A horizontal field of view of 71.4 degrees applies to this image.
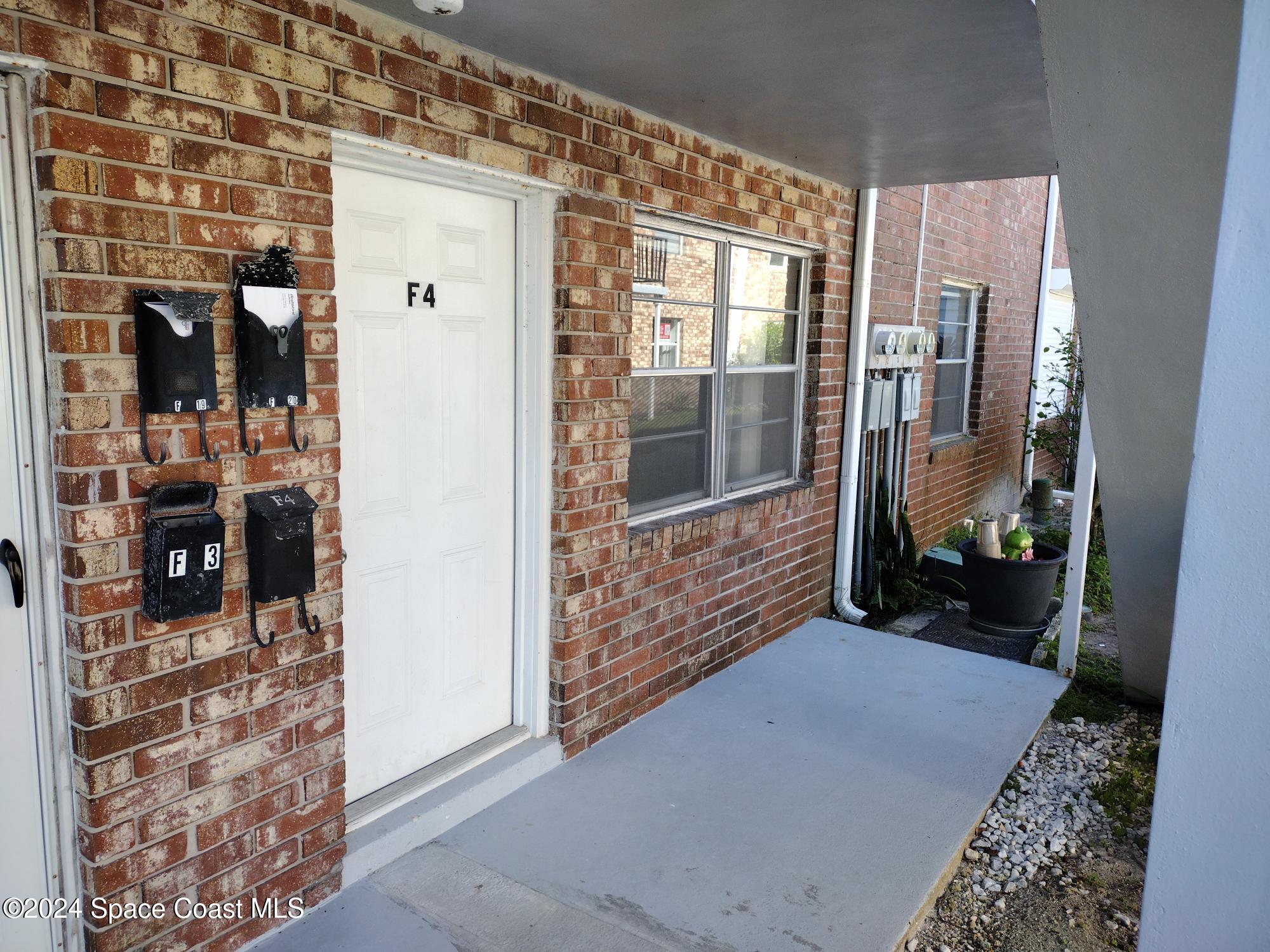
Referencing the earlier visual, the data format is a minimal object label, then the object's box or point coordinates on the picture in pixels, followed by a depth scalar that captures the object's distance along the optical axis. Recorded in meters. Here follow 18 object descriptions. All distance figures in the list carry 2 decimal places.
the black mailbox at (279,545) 2.34
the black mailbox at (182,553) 2.13
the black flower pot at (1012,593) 5.59
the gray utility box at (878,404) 5.65
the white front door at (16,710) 2.03
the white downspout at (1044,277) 9.36
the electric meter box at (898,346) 5.71
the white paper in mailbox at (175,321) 2.09
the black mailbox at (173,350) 2.08
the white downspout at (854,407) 5.41
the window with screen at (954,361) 7.64
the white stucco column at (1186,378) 1.47
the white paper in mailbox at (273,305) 2.27
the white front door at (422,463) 2.82
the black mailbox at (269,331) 2.28
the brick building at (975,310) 6.31
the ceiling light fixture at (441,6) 2.35
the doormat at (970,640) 5.36
